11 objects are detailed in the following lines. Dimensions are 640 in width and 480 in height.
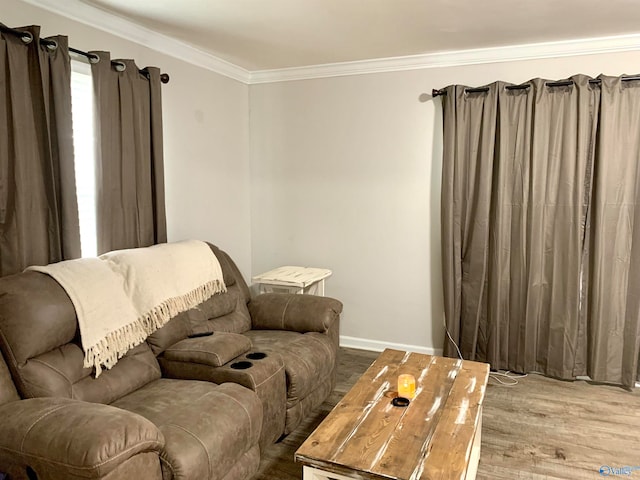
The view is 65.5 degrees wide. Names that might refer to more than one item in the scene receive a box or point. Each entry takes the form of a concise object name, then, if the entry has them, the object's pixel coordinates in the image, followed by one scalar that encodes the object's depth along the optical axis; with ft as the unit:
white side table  12.64
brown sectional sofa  5.65
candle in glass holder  7.63
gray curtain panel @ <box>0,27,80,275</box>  7.88
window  9.57
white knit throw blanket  7.73
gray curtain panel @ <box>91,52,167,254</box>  9.57
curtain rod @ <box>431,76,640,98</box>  11.11
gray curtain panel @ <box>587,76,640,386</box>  11.05
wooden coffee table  5.89
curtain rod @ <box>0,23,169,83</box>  7.70
